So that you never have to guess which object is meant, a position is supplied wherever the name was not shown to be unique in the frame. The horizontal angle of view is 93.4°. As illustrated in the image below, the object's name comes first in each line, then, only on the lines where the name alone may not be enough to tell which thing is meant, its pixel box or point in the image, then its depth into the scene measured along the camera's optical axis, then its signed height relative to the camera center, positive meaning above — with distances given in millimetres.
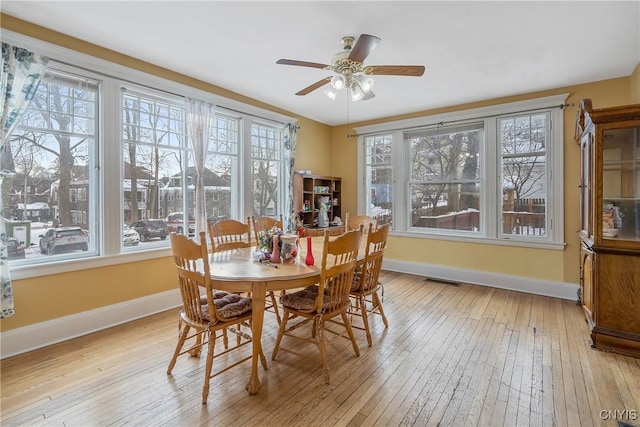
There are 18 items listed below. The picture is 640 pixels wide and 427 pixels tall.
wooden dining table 1967 -446
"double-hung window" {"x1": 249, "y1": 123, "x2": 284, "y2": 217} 4578 +705
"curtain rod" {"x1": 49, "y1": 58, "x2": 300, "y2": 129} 2733 +1382
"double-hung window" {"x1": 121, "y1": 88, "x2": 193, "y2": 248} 3232 +606
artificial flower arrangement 2461 -220
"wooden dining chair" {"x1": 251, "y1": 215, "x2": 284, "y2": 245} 3551 -114
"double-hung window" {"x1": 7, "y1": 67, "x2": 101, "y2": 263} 2576 +383
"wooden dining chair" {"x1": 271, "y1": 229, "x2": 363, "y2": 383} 2111 -646
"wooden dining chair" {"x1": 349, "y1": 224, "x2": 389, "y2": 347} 2584 -517
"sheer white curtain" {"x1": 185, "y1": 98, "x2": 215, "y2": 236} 3648 +908
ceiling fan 2211 +1199
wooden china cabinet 2512 -138
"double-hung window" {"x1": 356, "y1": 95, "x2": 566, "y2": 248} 4051 +610
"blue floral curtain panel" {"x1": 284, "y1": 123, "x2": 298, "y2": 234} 4938 +706
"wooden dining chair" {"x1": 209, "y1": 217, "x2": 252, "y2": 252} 3098 -212
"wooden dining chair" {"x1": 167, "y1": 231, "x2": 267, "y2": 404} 1902 -650
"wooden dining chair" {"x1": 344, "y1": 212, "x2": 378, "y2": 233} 3777 -113
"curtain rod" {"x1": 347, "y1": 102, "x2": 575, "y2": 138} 3880 +1428
